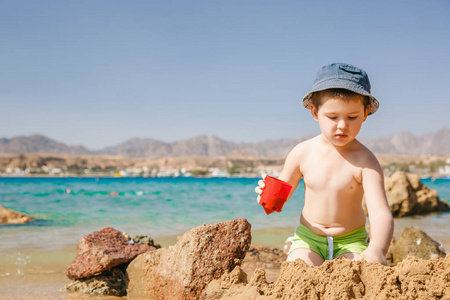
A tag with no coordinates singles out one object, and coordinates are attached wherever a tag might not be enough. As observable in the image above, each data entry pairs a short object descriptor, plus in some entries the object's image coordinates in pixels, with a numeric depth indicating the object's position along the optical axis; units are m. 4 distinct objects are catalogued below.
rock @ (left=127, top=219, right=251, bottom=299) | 2.84
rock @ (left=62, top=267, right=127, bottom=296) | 3.68
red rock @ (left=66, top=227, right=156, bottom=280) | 3.69
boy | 2.50
